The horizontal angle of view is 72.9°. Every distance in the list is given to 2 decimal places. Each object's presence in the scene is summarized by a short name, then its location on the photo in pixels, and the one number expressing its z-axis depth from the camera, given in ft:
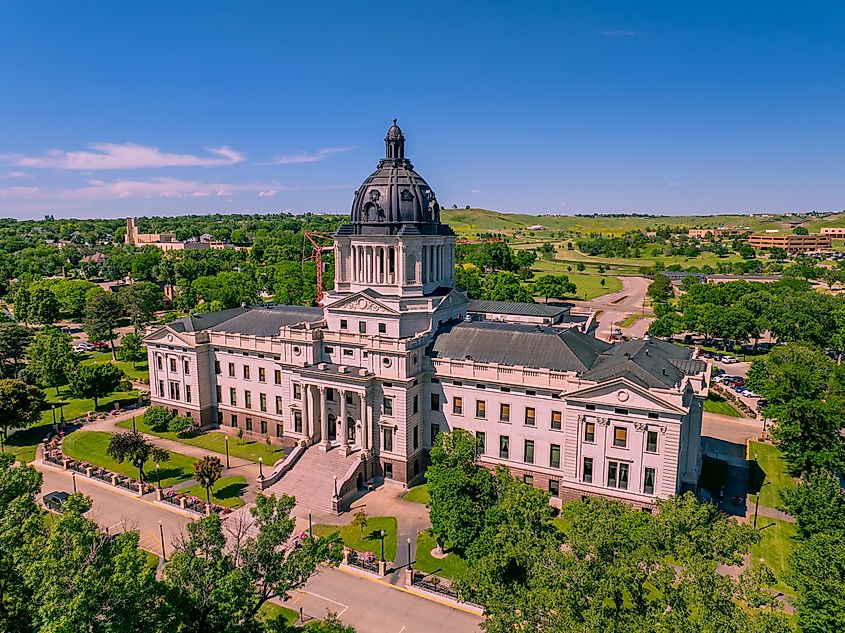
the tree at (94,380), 249.96
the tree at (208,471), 171.22
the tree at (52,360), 271.28
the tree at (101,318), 369.50
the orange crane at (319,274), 449.31
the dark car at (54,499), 167.63
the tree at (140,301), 413.88
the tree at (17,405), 214.90
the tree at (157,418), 226.58
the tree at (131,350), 333.21
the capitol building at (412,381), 162.30
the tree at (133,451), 184.14
